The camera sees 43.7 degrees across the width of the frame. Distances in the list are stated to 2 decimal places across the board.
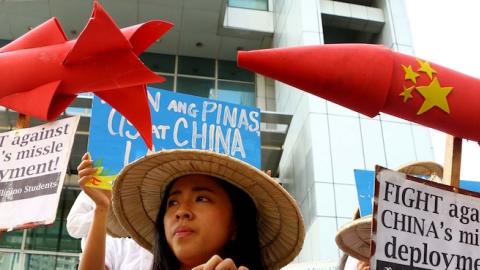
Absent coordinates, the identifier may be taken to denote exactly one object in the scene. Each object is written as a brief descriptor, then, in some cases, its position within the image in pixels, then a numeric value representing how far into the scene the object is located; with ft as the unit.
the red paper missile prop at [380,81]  6.11
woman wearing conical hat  6.61
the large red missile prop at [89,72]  7.05
